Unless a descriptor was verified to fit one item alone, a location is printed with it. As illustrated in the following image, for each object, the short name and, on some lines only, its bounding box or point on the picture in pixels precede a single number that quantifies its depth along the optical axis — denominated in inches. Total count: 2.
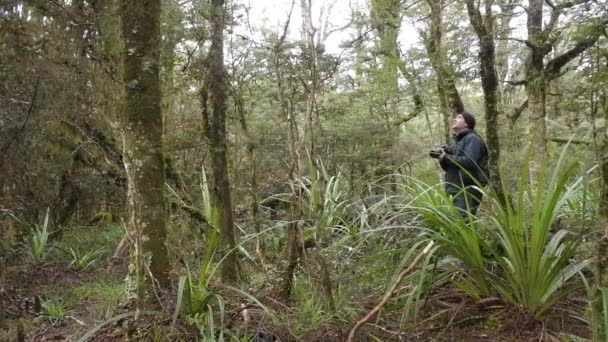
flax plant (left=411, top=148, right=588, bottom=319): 119.3
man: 177.0
